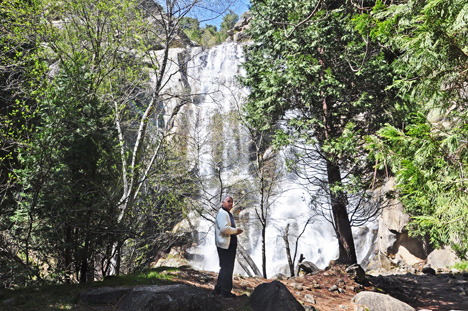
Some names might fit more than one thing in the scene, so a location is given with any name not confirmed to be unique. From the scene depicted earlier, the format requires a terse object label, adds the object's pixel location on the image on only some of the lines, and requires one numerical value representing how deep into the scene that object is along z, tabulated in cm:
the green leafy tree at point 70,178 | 459
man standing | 487
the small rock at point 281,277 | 755
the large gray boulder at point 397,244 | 1414
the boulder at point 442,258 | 1238
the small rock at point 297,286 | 647
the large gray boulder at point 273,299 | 440
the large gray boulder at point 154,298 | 388
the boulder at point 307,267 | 907
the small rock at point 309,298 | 576
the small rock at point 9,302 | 381
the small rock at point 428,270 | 1140
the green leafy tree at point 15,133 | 423
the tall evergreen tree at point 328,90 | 757
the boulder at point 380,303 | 541
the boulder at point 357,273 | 741
